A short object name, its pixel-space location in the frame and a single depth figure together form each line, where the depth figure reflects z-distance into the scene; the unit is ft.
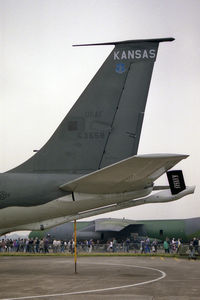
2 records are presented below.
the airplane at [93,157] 39.24
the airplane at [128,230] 137.59
